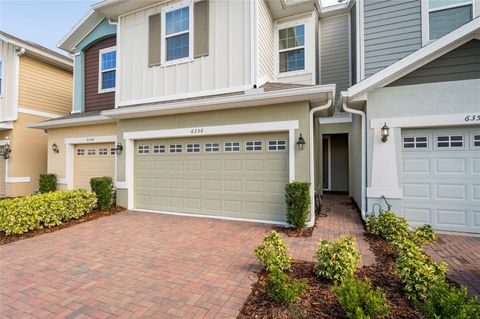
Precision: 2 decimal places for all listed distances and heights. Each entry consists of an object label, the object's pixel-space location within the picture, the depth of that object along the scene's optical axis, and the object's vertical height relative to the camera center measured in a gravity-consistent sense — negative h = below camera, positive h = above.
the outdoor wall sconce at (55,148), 10.09 +0.63
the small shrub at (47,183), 9.69 -0.72
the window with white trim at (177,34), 7.77 +4.05
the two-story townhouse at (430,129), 5.47 +0.80
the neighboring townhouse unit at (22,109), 11.31 +2.58
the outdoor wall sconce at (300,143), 6.03 +0.50
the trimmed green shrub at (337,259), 3.34 -1.29
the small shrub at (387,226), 4.91 -1.25
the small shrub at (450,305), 2.18 -1.27
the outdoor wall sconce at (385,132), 5.87 +0.75
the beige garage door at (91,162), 9.30 +0.08
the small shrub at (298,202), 5.72 -0.86
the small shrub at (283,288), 2.77 -1.39
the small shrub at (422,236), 4.26 -1.23
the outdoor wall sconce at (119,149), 8.38 +0.50
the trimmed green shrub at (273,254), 3.65 -1.33
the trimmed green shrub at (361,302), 2.40 -1.34
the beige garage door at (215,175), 6.56 -0.32
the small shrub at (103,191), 7.91 -0.85
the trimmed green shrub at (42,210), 5.86 -1.17
